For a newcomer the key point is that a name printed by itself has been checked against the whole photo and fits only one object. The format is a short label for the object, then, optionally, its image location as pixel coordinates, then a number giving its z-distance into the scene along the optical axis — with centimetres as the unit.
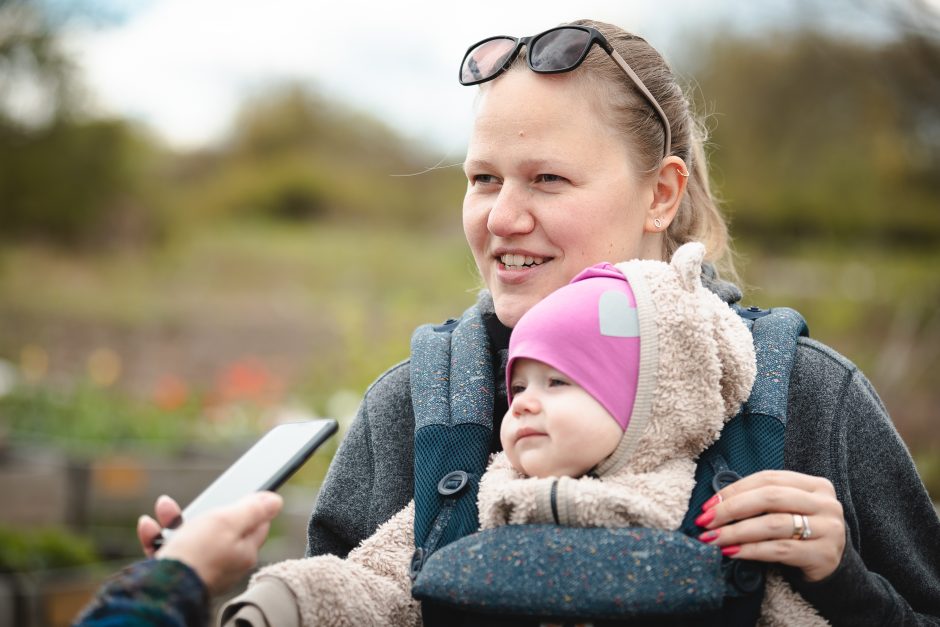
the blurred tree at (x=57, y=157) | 1039
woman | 181
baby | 158
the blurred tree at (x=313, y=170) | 2036
